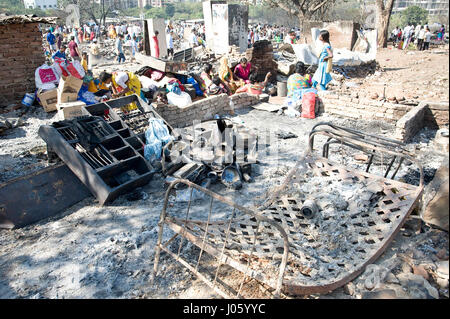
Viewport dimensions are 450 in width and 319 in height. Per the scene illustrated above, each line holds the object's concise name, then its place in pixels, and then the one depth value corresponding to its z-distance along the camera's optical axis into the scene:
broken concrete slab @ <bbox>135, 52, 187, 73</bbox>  8.35
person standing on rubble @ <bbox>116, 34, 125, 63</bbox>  15.55
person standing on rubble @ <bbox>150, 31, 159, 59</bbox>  14.05
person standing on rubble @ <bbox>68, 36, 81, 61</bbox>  12.77
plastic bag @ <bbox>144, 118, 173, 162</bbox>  5.07
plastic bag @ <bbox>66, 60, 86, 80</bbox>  7.98
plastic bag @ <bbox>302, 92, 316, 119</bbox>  7.16
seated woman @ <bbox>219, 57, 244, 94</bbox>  9.21
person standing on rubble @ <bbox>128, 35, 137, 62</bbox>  16.51
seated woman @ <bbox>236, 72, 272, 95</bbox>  8.67
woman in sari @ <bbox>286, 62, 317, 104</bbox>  7.80
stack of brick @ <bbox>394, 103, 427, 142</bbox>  5.44
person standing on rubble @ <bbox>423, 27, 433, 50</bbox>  17.06
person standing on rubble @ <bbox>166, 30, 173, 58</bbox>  16.33
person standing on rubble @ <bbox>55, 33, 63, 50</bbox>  16.80
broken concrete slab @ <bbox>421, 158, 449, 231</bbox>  1.72
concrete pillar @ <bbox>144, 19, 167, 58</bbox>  14.53
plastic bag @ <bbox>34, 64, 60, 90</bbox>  7.86
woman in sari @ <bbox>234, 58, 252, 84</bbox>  9.57
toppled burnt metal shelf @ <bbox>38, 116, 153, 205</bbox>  4.17
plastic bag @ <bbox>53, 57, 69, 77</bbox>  7.94
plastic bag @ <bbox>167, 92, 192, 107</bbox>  7.11
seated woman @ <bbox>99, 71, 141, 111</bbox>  6.86
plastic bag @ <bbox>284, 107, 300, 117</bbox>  7.40
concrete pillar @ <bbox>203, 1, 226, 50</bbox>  15.33
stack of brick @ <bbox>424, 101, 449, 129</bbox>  6.01
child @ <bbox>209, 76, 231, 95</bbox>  8.13
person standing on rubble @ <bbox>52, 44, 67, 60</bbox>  9.89
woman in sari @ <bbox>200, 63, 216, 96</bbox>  8.20
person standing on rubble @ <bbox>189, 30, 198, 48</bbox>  17.53
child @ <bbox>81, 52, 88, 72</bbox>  10.52
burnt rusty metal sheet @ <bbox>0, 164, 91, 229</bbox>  3.77
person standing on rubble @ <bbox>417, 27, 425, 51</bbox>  17.25
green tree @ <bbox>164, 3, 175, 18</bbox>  71.12
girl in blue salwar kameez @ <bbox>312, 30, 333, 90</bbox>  7.73
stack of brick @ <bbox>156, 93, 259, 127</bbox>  6.60
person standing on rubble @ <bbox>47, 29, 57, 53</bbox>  15.56
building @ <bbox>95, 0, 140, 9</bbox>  74.07
